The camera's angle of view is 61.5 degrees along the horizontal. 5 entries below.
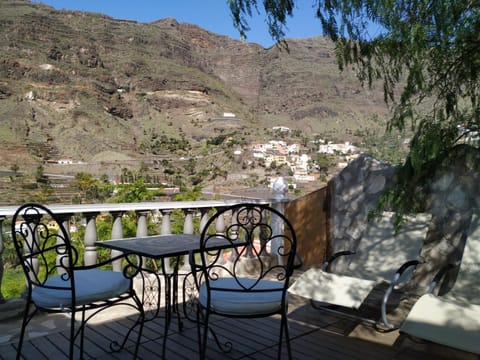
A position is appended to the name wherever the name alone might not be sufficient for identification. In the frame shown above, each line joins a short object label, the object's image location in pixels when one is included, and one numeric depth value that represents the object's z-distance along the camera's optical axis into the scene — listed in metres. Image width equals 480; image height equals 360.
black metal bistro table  2.03
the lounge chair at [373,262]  2.54
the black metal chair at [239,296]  1.78
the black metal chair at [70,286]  1.82
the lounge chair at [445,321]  1.74
